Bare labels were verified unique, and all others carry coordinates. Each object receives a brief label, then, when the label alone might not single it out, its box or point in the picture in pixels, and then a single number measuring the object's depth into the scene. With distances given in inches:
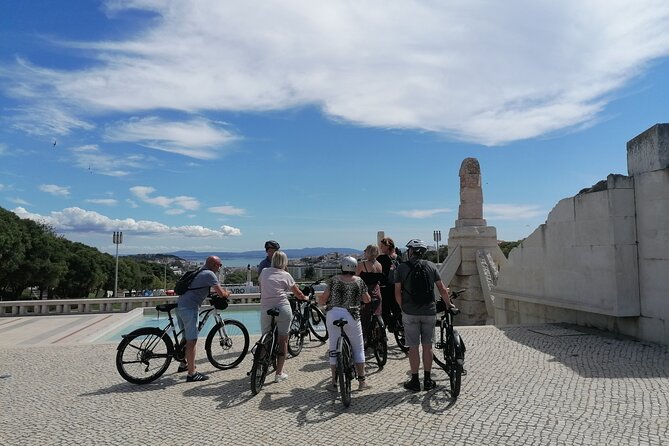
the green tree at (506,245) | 1987.5
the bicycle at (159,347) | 230.7
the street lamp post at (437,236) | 1823.0
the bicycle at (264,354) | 207.9
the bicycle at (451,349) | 190.5
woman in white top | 230.7
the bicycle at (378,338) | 254.1
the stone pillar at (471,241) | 626.5
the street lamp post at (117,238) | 1466.5
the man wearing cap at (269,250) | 280.2
